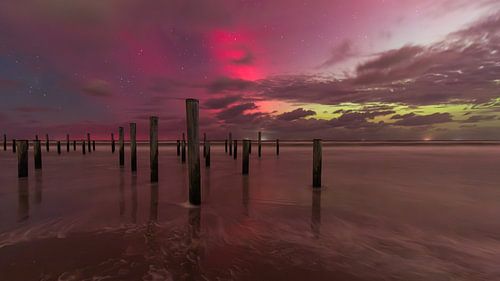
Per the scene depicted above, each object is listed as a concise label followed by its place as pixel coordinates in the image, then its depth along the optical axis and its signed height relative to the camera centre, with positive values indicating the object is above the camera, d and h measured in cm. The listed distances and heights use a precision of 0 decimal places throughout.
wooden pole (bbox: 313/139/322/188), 980 -90
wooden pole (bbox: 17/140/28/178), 1160 -97
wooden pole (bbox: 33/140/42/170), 1473 -105
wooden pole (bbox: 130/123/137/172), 1325 -37
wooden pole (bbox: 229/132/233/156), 2808 -87
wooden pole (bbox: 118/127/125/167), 1625 -45
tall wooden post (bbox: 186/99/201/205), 679 -3
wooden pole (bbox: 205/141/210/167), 1658 -114
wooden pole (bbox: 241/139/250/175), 1360 -121
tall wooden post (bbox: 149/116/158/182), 1045 -8
